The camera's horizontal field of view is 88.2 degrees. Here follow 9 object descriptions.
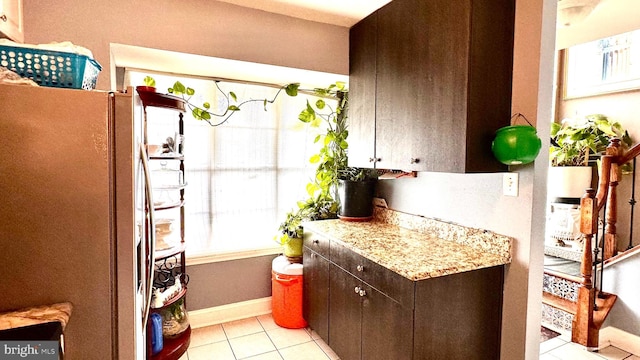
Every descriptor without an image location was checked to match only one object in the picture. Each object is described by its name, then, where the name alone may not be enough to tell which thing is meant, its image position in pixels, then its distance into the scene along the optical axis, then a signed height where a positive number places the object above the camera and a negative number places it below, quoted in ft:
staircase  8.36 -3.31
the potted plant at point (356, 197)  8.84 -0.86
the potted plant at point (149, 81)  8.10 +1.97
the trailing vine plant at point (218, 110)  8.44 +1.66
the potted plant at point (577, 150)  12.07 +0.70
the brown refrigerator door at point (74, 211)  3.17 -0.51
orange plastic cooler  8.89 -3.57
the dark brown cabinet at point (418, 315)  5.20 -2.56
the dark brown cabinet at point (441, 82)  5.40 +1.53
